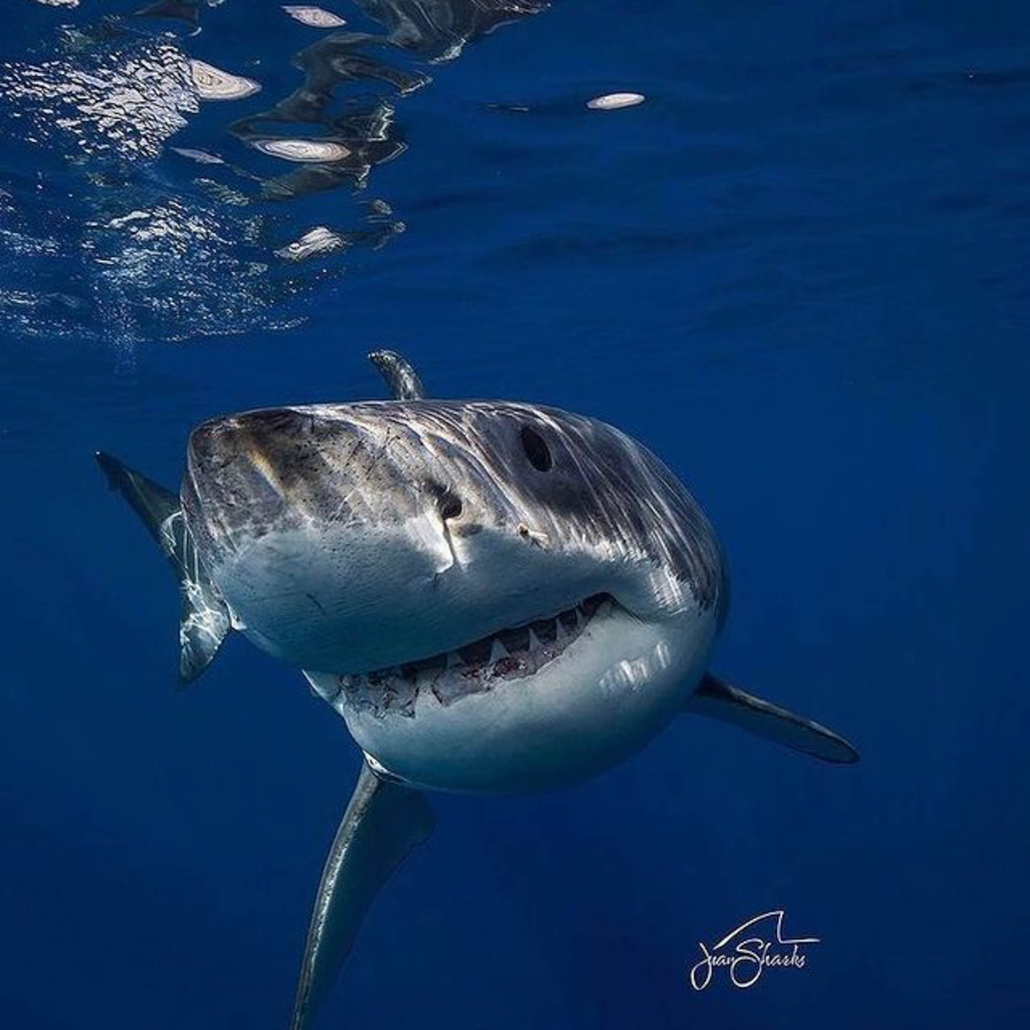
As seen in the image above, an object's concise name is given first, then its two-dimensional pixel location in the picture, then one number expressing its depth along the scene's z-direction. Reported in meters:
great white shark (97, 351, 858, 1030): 1.96
